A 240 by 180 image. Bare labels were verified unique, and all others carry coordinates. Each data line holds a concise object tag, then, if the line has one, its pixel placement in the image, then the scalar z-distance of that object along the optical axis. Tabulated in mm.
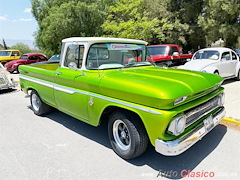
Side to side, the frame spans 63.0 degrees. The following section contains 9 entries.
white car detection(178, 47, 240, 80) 7469
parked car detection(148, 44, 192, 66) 9789
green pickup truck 2607
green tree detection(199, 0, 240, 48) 16438
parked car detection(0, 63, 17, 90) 8719
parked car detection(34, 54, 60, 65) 13121
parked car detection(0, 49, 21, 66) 18114
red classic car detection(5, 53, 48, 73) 15191
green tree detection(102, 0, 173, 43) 15266
